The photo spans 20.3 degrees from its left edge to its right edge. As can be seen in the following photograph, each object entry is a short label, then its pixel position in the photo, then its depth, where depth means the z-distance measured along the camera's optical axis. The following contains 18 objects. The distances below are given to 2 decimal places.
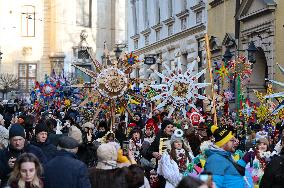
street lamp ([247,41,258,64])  22.23
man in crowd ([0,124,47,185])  9.21
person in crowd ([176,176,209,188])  5.27
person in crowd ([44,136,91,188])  8.09
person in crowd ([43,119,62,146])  11.62
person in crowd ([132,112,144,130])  19.70
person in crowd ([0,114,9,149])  12.13
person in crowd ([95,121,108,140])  16.52
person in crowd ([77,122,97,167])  11.24
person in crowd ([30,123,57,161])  10.47
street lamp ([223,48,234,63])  23.74
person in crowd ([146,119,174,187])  12.52
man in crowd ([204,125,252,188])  8.00
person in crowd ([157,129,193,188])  10.52
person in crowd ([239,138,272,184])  10.95
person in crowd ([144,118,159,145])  14.95
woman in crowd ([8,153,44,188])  7.55
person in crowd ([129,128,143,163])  13.53
